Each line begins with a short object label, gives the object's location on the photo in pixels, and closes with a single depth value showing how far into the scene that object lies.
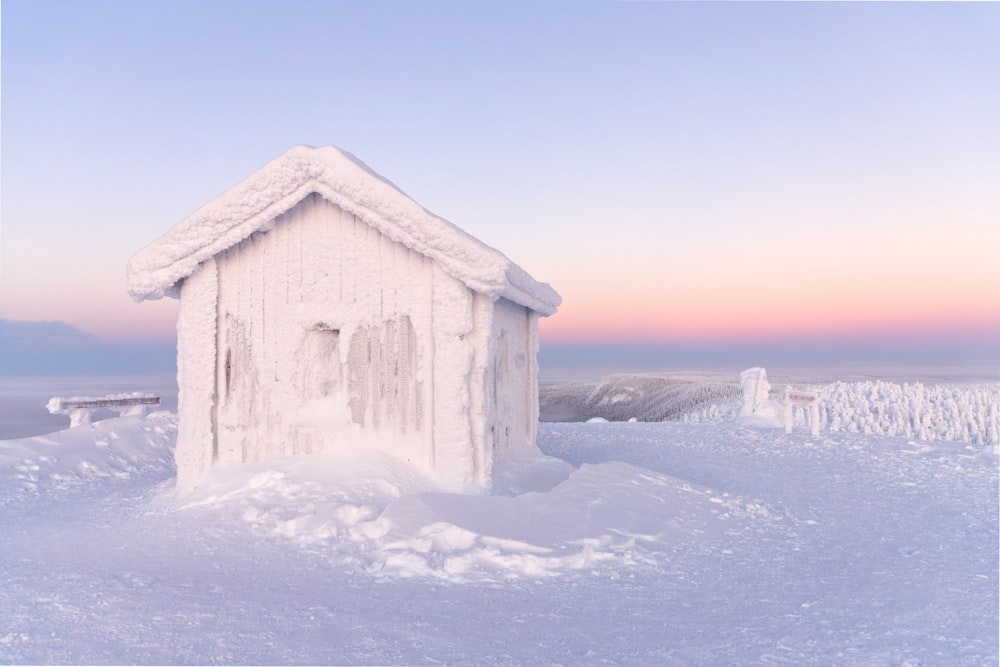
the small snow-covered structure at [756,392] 20.61
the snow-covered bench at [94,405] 13.48
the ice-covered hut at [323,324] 8.79
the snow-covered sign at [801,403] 17.17
